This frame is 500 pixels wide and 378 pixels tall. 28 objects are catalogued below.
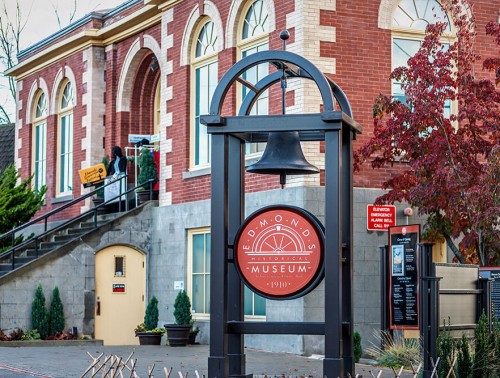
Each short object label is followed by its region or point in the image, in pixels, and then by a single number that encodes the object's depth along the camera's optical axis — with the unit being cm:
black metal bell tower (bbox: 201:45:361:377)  975
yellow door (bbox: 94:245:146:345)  2408
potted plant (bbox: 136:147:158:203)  2512
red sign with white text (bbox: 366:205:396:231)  1983
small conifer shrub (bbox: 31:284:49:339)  2283
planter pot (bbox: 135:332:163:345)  2264
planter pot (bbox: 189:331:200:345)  2217
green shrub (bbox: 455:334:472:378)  1196
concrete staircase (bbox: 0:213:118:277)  2434
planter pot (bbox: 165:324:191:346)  2189
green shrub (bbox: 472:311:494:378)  1206
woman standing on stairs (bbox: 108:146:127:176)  2652
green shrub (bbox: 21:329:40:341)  2244
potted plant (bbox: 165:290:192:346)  2191
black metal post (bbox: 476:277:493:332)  1301
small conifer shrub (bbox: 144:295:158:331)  2352
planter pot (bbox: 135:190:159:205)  2506
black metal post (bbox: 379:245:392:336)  1781
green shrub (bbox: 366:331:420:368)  1622
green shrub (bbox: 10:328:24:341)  2225
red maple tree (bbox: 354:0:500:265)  1658
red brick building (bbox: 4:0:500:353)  1969
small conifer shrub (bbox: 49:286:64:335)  2308
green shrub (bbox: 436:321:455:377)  1198
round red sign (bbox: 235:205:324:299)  993
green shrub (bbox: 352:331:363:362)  1770
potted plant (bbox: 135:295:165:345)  2266
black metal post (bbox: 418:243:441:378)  1223
